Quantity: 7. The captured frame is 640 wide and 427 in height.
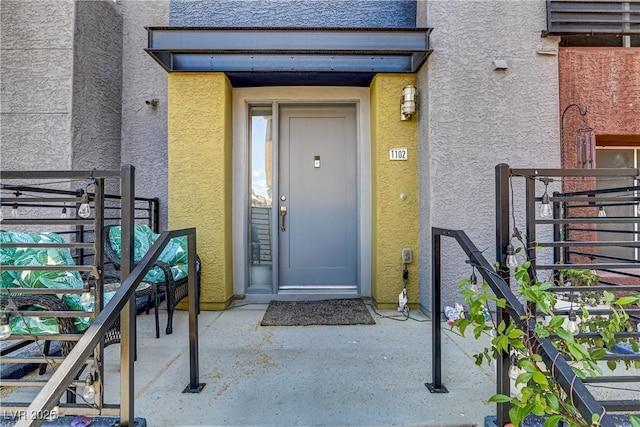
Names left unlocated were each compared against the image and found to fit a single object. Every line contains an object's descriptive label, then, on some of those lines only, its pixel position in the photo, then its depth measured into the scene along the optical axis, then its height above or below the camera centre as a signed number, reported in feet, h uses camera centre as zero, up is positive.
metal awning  10.90 +5.84
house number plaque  11.77 +2.39
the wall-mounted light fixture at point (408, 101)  11.35 +4.16
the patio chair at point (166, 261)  9.45 -1.37
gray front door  13.52 +0.26
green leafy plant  3.49 -1.63
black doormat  10.50 -3.29
